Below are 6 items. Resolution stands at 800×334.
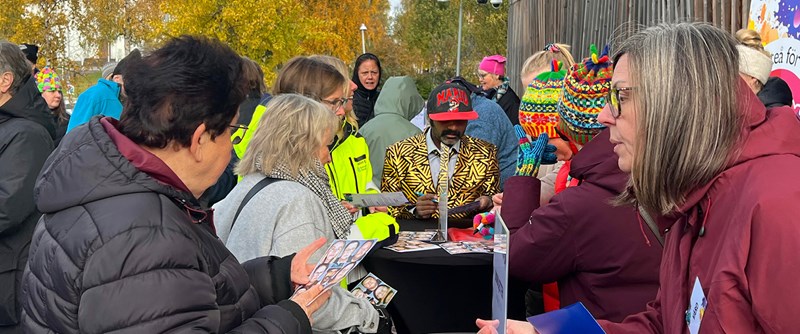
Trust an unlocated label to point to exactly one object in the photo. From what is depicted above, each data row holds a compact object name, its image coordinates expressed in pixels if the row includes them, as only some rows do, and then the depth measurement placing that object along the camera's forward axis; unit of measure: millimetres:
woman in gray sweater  3459
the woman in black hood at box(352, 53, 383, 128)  8406
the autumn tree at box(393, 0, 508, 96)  37125
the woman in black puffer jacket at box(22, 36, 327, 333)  1929
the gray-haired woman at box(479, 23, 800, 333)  1586
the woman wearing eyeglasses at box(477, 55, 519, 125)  8930
